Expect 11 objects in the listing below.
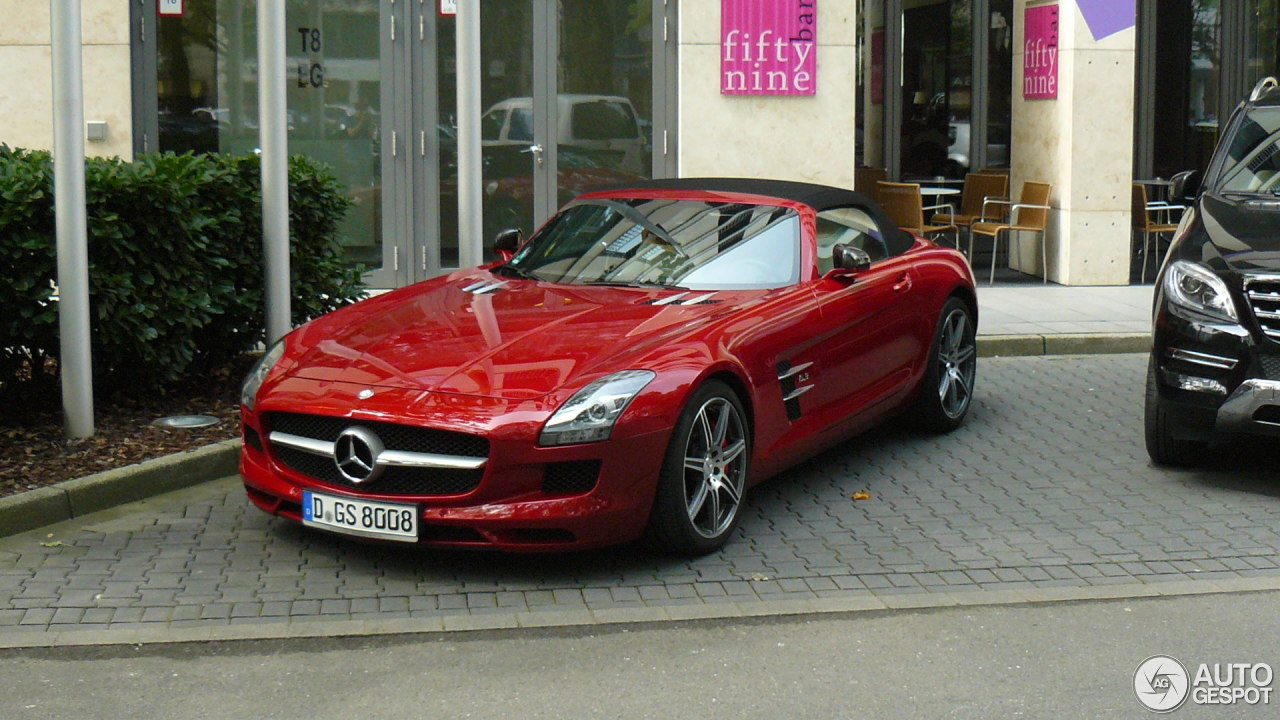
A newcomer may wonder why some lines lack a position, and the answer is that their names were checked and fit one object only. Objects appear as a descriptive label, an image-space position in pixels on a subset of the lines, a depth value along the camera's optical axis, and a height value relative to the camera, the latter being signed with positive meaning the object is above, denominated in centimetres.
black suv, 712 -67
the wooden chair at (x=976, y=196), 1541 -11
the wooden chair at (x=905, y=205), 1445 -18
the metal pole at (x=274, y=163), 880 +14
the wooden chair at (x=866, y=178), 1634 +7
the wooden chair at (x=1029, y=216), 1473 -29
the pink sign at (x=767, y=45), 1427 +125
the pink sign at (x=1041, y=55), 1489 +121
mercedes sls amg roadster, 588 -75
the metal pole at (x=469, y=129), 961 +35
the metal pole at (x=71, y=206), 749 -7
